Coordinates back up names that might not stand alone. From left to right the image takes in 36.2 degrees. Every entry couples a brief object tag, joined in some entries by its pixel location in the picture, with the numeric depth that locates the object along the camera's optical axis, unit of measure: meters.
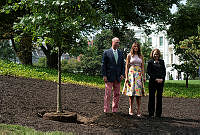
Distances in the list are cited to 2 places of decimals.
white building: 76.98
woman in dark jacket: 8.59
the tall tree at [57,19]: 6.72
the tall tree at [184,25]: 23.72
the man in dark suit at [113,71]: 7.88
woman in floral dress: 8.30
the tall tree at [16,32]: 20.41
